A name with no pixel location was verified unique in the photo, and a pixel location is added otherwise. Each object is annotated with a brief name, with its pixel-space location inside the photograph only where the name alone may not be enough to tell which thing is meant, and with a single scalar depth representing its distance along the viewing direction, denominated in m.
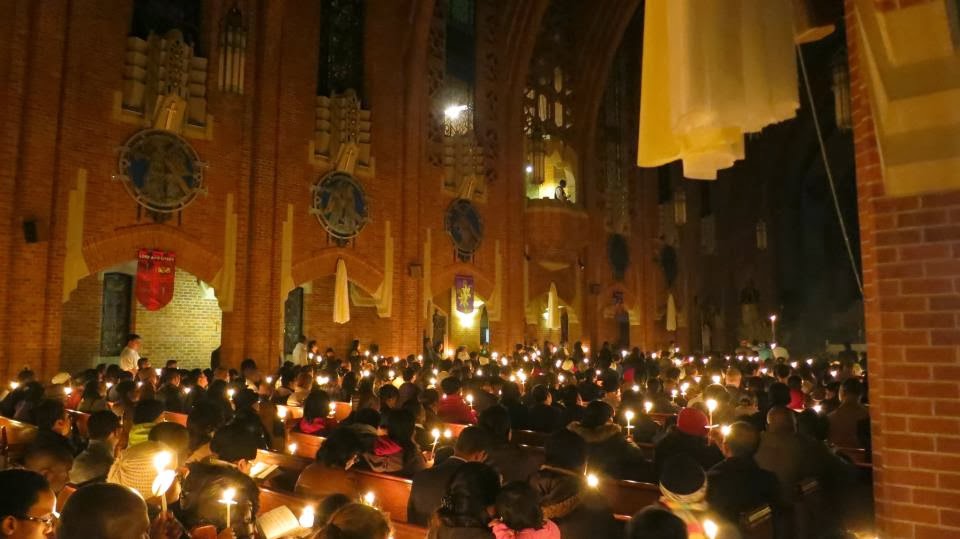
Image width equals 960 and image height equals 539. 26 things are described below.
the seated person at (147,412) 6.57
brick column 3.28
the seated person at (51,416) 6.44
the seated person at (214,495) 3.76
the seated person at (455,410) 8.60
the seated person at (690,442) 5.83
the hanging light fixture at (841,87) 14.05
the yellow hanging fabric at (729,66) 2.79
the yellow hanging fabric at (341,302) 16.59
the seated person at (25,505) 2.72
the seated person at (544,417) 8.08
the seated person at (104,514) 2.50
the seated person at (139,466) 4.20
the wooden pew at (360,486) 5.16
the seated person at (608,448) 6.12
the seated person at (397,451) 5.50
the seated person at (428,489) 4.57
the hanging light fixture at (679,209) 27.03
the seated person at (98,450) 5.24
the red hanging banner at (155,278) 13.56
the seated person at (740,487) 4.47
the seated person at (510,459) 4.98
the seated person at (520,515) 3.22
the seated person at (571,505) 3.85
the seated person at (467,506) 3.31
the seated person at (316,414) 7.84
